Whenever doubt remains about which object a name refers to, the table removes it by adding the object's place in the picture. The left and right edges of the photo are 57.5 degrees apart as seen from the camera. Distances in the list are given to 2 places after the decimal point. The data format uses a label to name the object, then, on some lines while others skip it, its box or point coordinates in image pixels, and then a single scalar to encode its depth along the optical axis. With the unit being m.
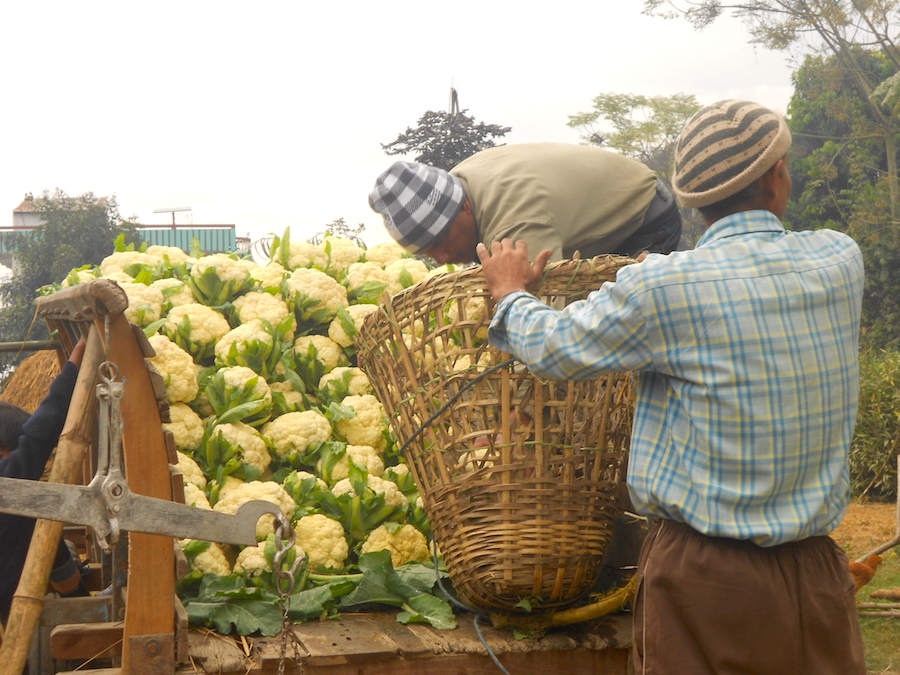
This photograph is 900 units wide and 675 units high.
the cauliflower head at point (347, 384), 3.07
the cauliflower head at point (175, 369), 2.75
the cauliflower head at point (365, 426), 2.87
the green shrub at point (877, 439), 7.29
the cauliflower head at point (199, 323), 3.07
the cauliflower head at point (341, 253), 3.86
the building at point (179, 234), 25.34
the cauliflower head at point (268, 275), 3.42
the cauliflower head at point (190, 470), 2.53
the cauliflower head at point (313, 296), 3.32
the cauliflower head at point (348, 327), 3.21
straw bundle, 3.89
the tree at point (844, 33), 14.44
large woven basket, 1.79
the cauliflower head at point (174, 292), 3.28
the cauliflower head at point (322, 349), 3.19
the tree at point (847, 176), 12.27
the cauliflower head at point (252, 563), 2.30
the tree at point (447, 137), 16.83
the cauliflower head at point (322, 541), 2.42
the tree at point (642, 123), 27.22
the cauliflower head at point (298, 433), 2.79
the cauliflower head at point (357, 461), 2.72
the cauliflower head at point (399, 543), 2.50
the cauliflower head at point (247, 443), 2.70
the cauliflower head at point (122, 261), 3.58
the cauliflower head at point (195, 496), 2.44
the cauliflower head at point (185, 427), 2.69
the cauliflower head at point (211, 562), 2.29
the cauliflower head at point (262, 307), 3.18
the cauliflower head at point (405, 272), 3.47
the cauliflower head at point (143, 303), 3.06
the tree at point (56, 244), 16.17
